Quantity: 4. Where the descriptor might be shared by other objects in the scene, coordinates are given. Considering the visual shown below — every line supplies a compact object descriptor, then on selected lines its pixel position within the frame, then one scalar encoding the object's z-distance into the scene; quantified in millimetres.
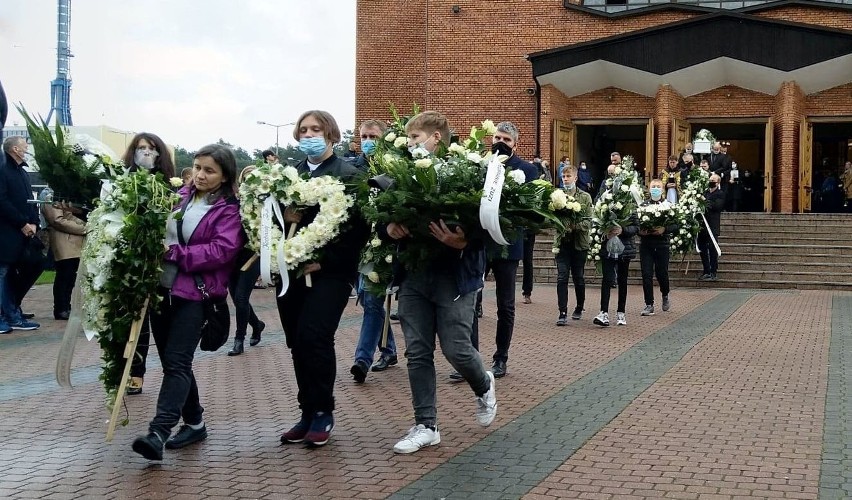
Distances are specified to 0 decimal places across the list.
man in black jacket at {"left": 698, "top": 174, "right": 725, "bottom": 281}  20828
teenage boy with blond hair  6320
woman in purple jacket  6098
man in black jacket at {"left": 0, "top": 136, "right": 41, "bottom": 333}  12680
